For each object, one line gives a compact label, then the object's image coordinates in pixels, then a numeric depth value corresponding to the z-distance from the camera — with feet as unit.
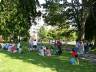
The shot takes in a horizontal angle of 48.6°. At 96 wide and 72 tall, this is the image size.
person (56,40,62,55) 39.92
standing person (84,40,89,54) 46.35
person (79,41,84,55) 42.16
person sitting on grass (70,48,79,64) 28.82
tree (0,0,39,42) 66.01
